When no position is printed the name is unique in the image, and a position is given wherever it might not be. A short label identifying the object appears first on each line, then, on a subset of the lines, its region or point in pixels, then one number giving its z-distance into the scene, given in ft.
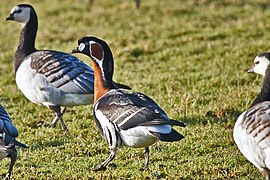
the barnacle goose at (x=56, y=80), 64.64
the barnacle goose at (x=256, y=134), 42.60
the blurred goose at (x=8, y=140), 44.57
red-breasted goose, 45.98
